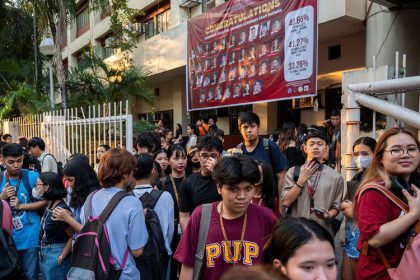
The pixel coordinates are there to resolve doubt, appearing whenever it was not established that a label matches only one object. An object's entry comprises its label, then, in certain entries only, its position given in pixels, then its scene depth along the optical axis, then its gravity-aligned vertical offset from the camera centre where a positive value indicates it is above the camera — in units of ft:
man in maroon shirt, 6.43 -1.78
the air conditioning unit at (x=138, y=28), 49.94 +14.39
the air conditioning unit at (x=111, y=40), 46.05 +11.72
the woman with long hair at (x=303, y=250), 4.42 -1.54
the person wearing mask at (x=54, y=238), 9.88 -2.92
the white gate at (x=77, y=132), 19.82 +0.04
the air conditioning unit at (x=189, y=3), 39.68 +14.13
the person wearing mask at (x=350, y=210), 8.60 -1.97
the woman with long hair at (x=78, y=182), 9.77 -1.37
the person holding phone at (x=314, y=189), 9.99 -1.66
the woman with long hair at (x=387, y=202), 5.80 -1.22
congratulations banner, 23.24 +5.83
